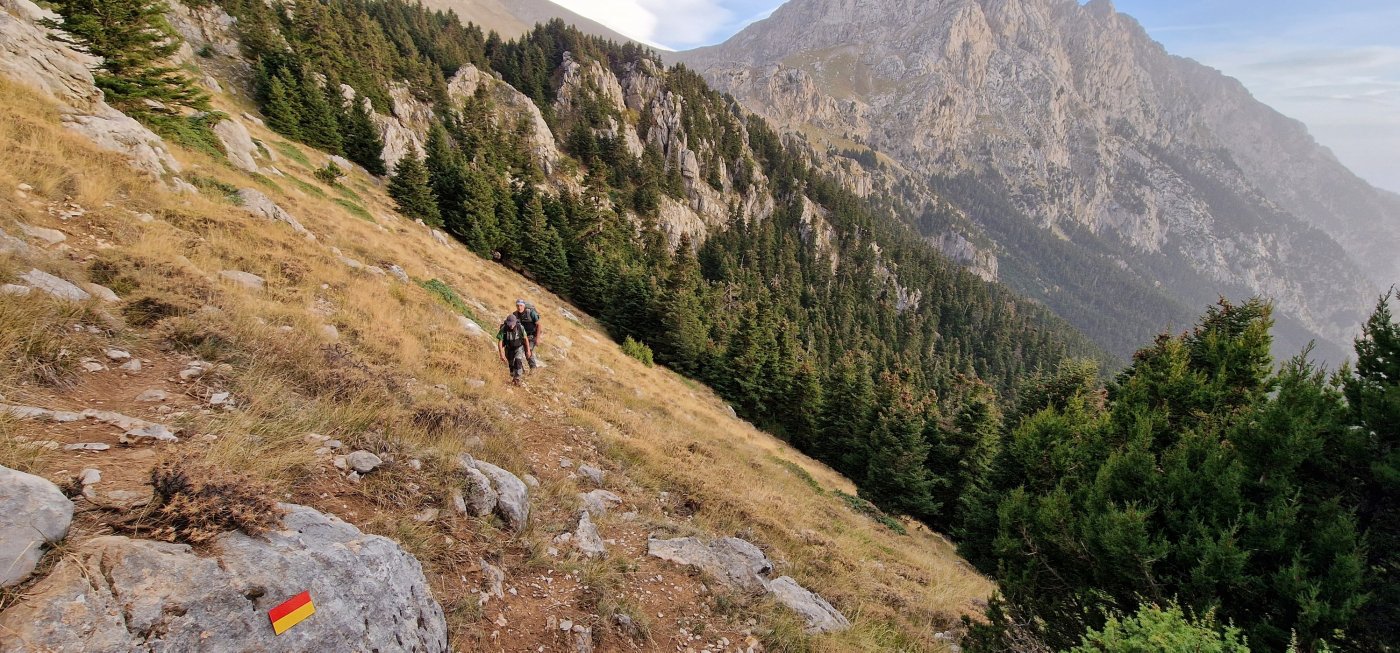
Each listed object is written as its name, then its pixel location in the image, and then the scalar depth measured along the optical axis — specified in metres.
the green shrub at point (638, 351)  32.91
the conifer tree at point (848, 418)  32.44
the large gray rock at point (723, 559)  7.14
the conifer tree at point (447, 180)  41.12
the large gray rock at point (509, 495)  6.28
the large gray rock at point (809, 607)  6.87
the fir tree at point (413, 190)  37.31
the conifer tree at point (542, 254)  44.12
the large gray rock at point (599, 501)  7.76
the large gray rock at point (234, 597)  2.54
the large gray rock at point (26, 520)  2.53
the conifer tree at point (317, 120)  37.41
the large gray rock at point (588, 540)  6.57
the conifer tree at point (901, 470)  25.84
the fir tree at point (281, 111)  34.84
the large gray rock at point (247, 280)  9.29
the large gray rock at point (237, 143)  19.98
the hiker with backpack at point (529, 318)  12.99
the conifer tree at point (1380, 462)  6.05
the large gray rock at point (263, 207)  14.36
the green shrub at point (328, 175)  28.30
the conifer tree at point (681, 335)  40.50
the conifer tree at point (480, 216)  39.44
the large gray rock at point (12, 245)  6.46
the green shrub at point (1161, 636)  4.78
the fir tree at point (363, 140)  41.62
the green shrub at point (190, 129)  16.94
